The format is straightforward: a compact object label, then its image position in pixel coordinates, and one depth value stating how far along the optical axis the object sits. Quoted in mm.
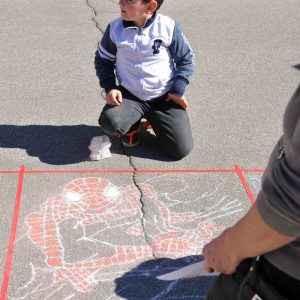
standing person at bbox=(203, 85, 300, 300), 1241
